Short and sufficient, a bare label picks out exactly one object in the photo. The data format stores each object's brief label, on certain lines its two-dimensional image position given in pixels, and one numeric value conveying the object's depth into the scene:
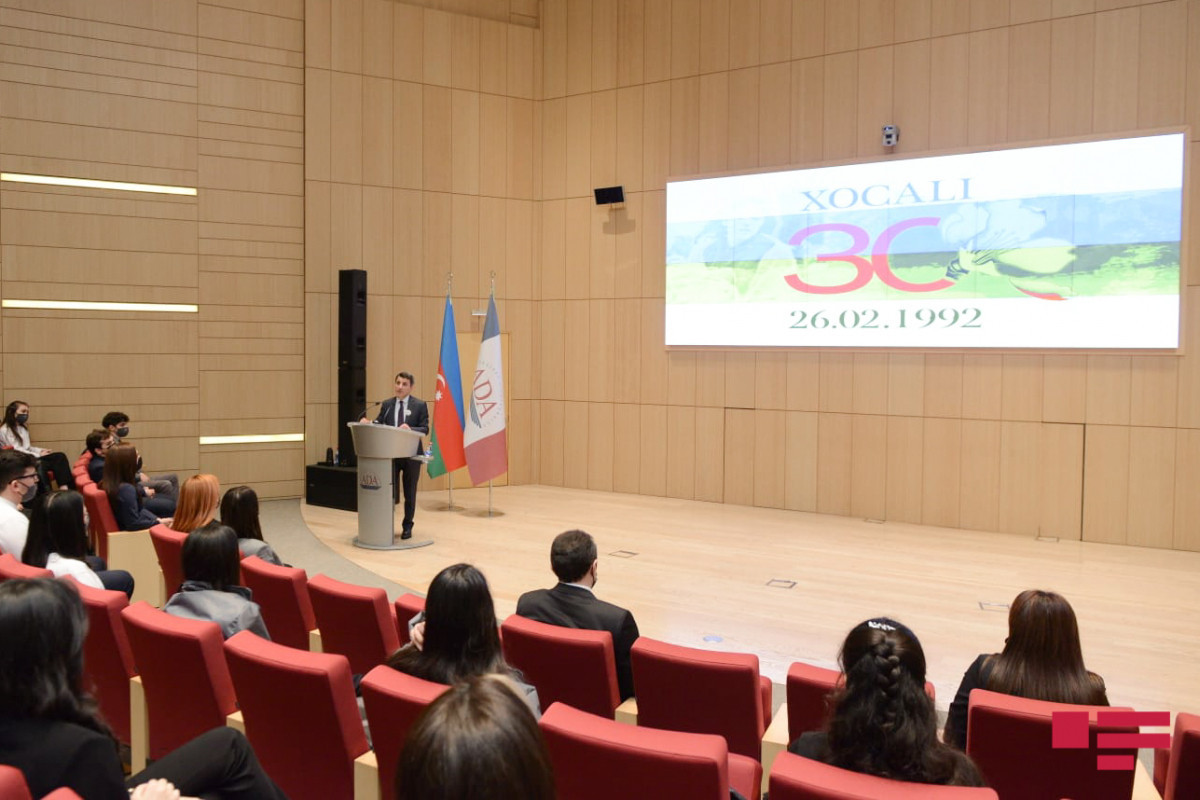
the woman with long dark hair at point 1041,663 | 2.44
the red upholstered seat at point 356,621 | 3.35
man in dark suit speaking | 7.92
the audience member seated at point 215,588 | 3.01
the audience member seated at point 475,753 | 1.05
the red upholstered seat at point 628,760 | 1.74
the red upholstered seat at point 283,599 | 3.74
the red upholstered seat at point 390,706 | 2.11
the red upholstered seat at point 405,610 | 3.43
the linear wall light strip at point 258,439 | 9.12
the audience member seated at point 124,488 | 5.55
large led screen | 7.35
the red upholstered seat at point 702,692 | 2.66
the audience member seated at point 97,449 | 6.69
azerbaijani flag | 8.56
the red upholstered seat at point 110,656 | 3.04
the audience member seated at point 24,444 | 7.61
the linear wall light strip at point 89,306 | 8.31
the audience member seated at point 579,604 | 3.12
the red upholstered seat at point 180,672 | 2.62
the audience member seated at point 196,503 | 4.36
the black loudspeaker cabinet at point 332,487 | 8.87
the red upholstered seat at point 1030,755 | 2.18
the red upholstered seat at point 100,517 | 5.63
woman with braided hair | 1.74
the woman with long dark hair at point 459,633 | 2.29
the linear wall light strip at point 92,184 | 8.23
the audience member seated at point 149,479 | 7.04
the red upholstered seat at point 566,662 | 2.81
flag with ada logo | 8.59
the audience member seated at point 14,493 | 4.30
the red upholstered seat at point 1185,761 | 2.02
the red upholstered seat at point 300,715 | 2.33
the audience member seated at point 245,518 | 4.12
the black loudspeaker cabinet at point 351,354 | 9.18
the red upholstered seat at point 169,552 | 4.27
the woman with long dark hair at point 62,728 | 1.68
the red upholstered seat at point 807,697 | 2.62
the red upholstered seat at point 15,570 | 3.39
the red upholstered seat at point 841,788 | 1.56
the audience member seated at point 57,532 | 3.86
